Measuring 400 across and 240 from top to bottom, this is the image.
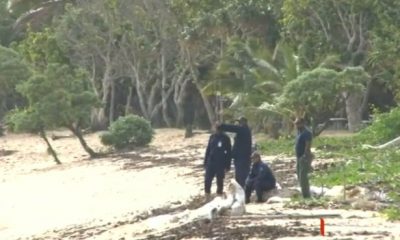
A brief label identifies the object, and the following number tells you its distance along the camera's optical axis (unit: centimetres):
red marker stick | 993
